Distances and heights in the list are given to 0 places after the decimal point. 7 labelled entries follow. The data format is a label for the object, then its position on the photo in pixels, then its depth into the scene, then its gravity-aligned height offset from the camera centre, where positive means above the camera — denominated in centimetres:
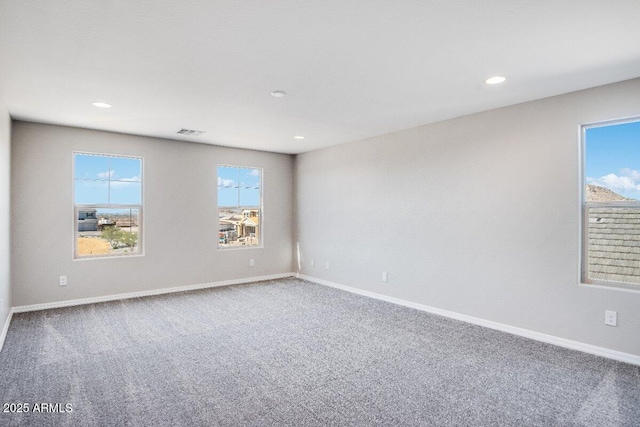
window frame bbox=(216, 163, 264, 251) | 619 -11
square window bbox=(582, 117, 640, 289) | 305 +7
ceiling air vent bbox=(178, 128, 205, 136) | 487 +116
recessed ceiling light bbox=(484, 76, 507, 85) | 297 +115
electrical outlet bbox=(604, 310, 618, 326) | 302 -92
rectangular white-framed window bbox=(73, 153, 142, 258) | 481 +12
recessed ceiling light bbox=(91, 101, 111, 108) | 365 +116
